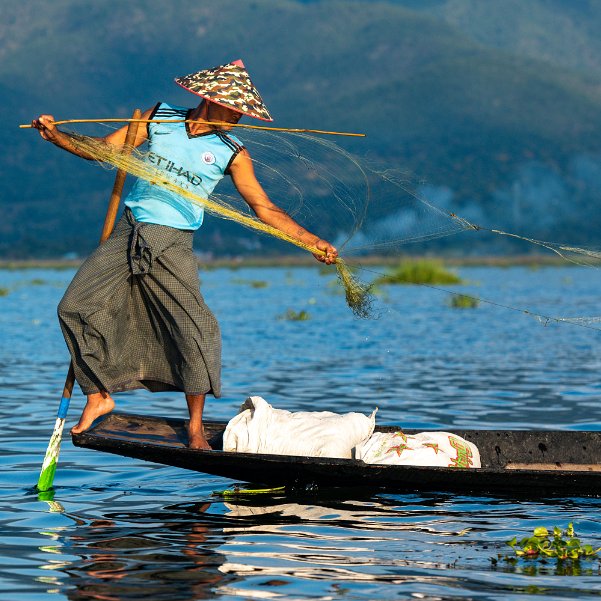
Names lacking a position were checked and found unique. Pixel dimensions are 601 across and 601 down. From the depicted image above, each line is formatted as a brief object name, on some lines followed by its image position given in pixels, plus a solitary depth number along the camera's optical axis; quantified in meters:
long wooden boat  14.85
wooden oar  15.37
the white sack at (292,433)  15.73
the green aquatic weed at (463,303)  58.28
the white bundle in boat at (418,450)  15.70
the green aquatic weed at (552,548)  12.45
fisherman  15.11
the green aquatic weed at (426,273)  73.12
